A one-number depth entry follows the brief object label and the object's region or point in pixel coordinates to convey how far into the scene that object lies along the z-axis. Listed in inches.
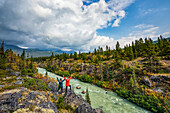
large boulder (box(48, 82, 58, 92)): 472.3
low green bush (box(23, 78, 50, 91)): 407.8
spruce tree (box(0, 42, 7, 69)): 1447.2
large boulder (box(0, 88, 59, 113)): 248.5
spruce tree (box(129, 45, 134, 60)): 1825.3
